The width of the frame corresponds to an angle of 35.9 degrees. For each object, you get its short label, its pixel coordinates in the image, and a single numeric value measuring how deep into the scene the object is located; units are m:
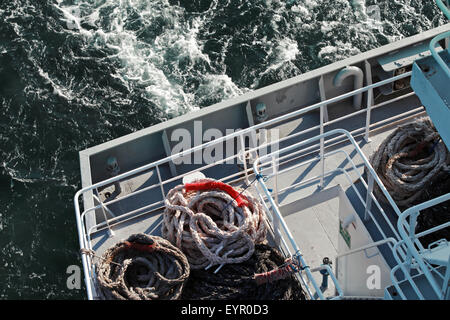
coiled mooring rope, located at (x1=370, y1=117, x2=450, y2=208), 9.12
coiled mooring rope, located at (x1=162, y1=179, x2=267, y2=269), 8.51
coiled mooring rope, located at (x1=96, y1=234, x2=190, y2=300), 8.08
